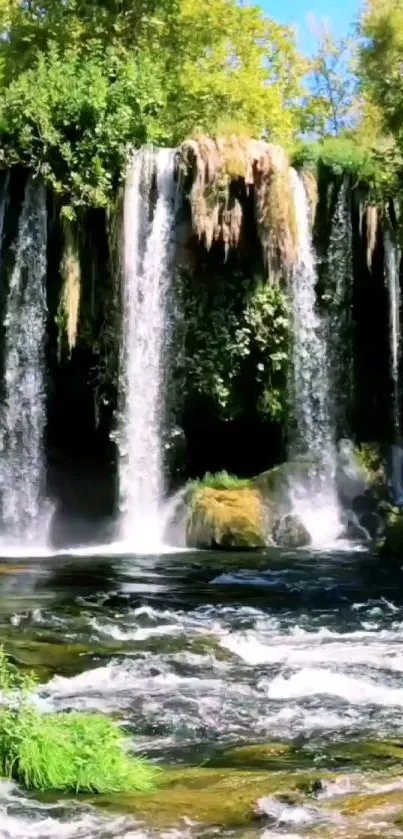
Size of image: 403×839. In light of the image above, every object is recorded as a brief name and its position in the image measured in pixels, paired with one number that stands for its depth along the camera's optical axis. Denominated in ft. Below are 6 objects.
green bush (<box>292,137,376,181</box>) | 69.62
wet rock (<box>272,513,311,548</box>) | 56.65
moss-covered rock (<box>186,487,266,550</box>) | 55.47
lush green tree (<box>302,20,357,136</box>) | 138.72
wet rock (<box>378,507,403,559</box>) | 53.26
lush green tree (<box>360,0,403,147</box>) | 118.52
